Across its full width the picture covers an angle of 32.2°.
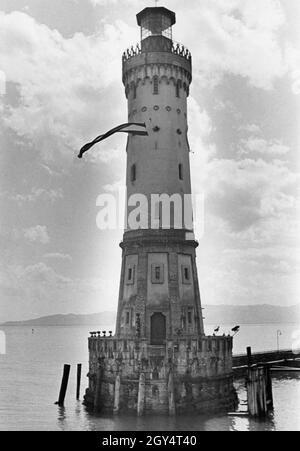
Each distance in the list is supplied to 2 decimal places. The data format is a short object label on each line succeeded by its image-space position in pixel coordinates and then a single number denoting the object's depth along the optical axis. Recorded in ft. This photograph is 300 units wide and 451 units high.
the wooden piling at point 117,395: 120.78
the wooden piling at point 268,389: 126.95
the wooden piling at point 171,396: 116.98
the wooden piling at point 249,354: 142.55
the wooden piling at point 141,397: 117.19
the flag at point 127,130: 136.15
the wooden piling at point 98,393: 127.54
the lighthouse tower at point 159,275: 121.70
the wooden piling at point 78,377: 157.07
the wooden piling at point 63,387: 143.13
